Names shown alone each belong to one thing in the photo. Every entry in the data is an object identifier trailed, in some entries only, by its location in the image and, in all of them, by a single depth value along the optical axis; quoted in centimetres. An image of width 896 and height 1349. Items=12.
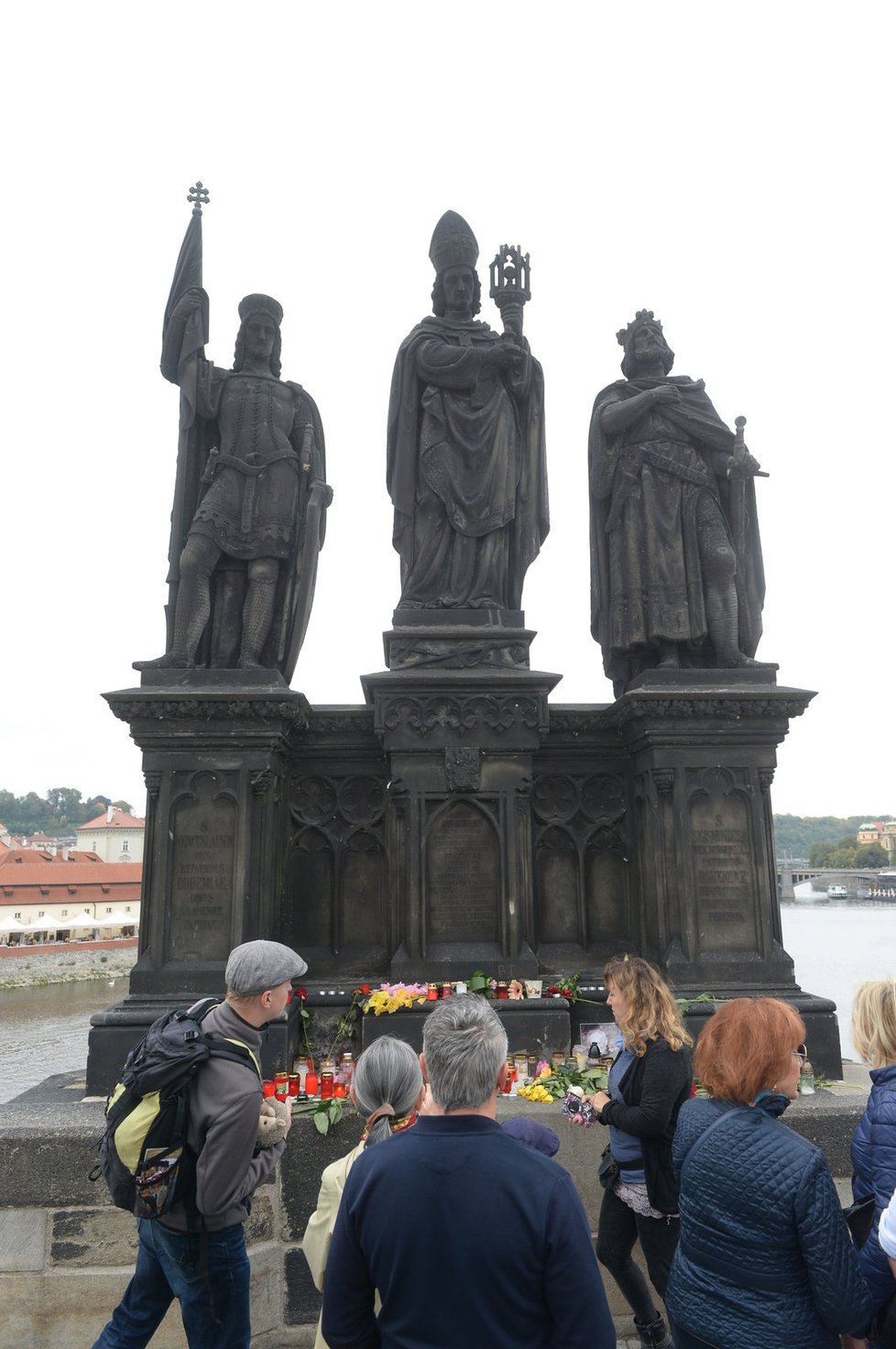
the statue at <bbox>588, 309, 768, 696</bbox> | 769
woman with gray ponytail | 282
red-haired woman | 252
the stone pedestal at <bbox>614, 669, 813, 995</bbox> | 691
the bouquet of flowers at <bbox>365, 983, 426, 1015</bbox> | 642
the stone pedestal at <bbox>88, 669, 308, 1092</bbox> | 664
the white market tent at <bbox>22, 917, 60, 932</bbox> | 5403
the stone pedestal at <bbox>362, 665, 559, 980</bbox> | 704
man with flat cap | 318
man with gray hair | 205
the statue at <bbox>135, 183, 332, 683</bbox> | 754
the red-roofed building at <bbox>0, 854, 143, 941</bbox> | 5678
